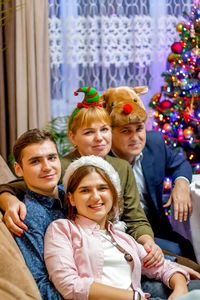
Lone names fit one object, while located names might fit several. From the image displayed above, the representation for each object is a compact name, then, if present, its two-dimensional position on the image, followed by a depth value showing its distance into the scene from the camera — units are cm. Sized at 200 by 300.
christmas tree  334
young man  151
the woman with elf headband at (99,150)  184
